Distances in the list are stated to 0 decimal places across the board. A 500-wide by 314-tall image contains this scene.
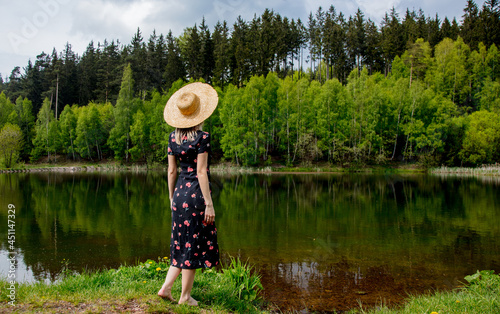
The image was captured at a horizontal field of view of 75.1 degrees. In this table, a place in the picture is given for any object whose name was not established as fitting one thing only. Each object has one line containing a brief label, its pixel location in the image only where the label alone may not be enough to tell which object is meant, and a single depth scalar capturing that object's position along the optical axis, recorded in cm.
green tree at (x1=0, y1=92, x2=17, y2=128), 5373
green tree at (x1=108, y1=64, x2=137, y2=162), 4978
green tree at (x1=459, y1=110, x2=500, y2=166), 4169
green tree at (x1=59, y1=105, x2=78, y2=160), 5262
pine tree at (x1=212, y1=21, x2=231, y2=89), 5768
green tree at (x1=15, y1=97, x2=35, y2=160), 5456
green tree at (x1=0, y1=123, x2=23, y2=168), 3809
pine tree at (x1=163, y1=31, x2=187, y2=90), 5825
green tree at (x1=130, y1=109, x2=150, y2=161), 4797
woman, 381
